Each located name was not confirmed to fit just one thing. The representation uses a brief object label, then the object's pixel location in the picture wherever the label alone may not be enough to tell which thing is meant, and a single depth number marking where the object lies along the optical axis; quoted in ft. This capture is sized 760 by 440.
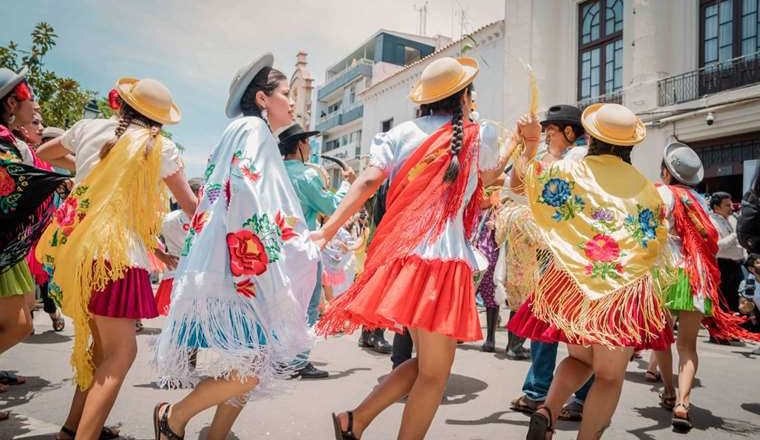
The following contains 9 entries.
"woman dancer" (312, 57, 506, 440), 7.67
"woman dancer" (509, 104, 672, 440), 8.61
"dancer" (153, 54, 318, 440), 7.52
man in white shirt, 24.59
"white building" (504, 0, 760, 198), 37.76
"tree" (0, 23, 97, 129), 28.66
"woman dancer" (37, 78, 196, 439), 8.57
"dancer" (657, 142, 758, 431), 12.10
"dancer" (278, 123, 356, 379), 14.87
